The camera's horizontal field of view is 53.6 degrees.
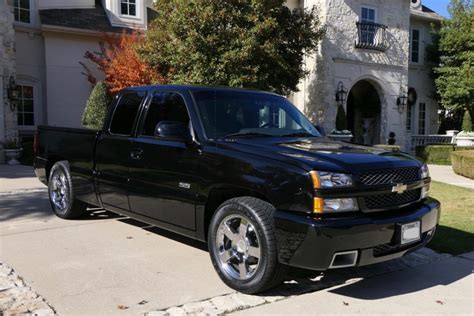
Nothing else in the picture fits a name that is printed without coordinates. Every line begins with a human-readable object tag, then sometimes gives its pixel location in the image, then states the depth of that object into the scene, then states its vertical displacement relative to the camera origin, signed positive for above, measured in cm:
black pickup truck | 374 -52
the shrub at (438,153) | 1923 -111
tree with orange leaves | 1510 +215
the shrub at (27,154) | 1510 -90
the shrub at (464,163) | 1334 -107
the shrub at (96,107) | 1570 +67
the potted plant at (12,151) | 1457 -73
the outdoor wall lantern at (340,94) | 1878 +131
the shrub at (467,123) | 2144 +15
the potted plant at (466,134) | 2080 -35
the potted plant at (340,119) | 1872 +30
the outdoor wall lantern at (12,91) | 1482 +115
